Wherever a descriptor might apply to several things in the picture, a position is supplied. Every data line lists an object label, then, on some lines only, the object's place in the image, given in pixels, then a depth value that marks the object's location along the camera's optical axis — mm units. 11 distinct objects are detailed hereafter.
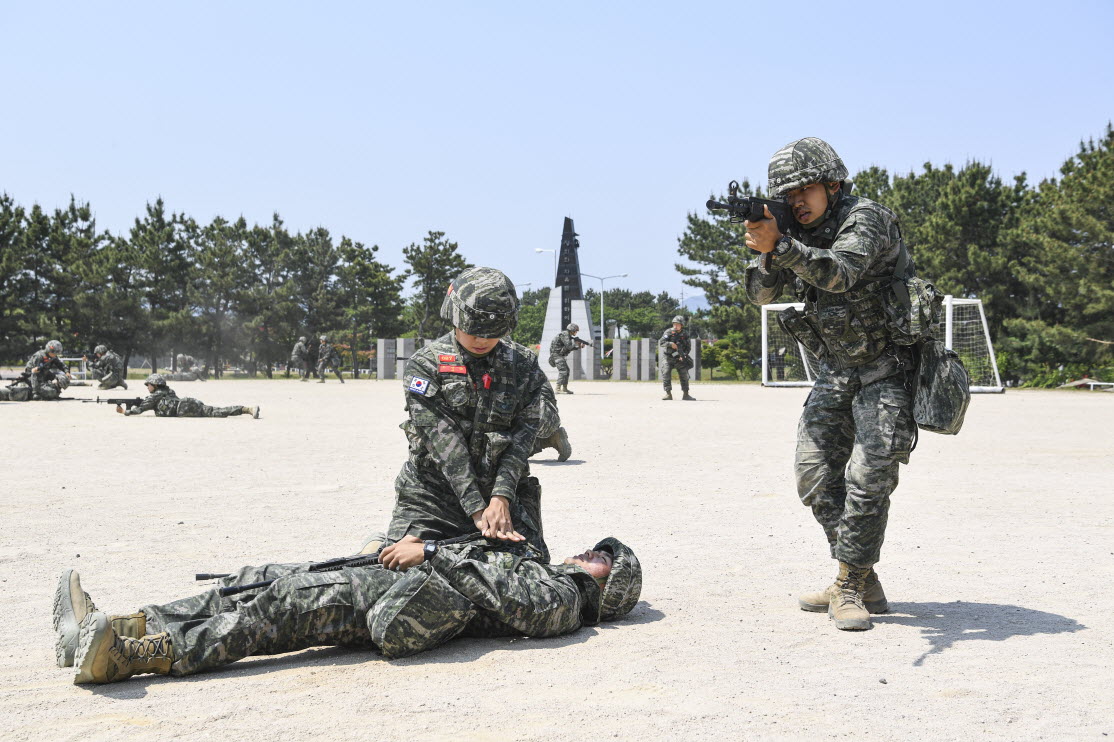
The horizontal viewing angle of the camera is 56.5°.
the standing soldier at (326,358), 40688
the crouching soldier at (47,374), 23250
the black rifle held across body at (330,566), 3992
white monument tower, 51250
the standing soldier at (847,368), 4547
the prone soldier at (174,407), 18609
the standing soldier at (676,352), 25281
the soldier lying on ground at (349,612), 3684
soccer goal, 31828
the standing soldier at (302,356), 44250
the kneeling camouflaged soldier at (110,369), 30188
